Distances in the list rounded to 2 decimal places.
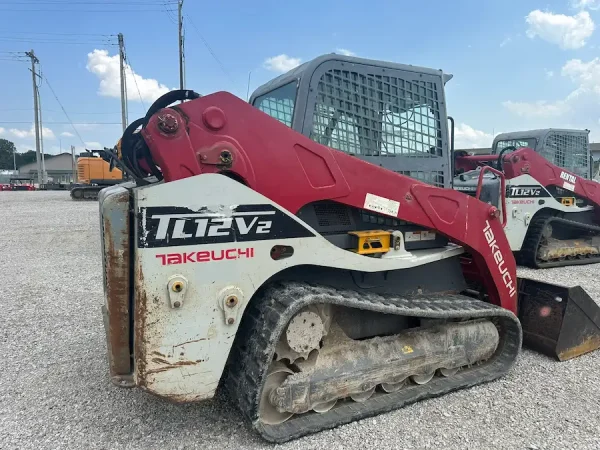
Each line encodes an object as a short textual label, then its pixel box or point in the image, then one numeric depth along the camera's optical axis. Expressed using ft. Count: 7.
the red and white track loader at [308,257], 8.19
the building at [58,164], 238.89
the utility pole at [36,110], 115.34
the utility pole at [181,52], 51.78
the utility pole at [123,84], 82.53
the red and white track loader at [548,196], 25.80
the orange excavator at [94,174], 73.56
